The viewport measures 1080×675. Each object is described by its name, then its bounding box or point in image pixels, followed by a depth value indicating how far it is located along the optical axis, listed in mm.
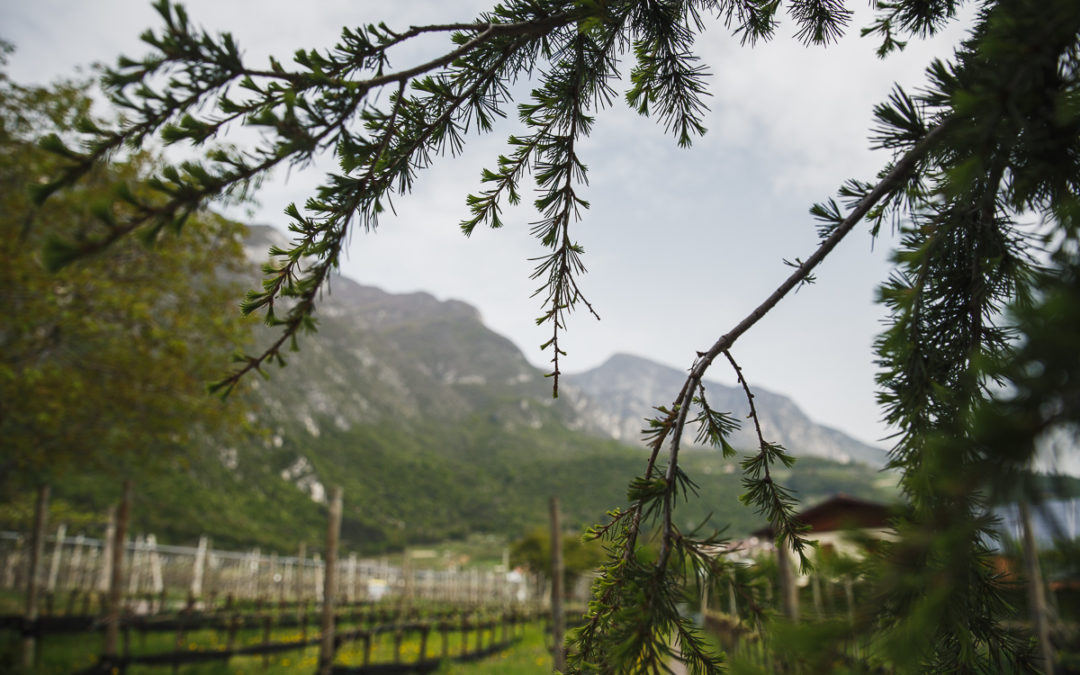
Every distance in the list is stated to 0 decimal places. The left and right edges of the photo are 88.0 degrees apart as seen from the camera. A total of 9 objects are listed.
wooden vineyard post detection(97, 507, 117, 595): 16688
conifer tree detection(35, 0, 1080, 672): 629
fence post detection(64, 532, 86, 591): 20881
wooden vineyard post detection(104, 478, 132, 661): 9672
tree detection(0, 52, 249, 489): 9300
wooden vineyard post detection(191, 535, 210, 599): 23028
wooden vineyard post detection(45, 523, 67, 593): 20203
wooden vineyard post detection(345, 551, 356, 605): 29188
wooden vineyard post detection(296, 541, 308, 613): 19025
